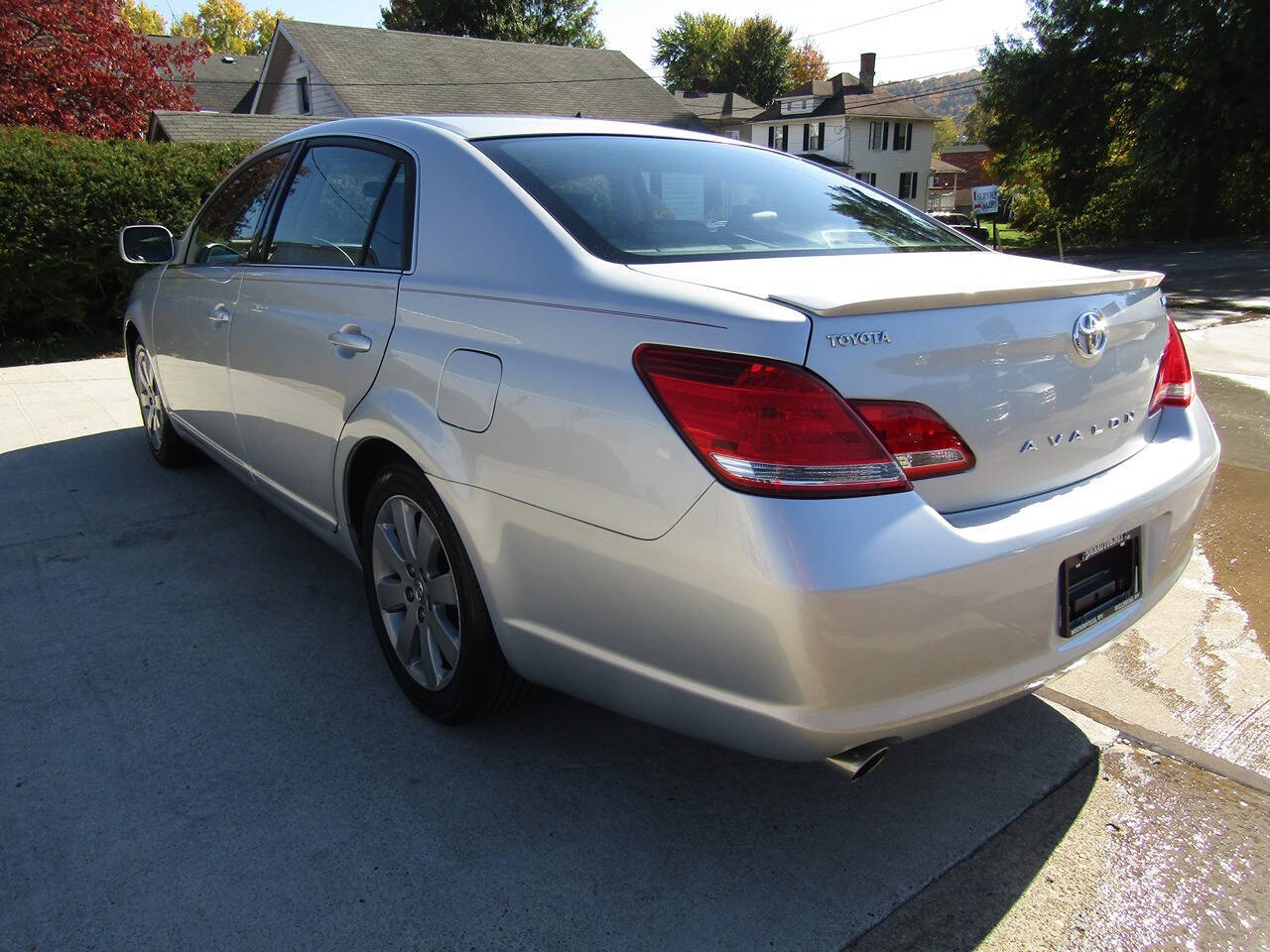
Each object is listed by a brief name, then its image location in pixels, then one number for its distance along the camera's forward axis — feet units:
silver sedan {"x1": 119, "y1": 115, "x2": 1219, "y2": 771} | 6.04
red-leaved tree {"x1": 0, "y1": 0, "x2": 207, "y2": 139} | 45.47
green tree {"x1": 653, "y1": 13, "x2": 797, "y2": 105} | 244.22
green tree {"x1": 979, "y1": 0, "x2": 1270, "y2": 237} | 83.71
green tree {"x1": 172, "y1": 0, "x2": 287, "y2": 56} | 258.16
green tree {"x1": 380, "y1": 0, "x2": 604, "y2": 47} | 146.20
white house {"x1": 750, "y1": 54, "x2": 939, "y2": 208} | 180.75
